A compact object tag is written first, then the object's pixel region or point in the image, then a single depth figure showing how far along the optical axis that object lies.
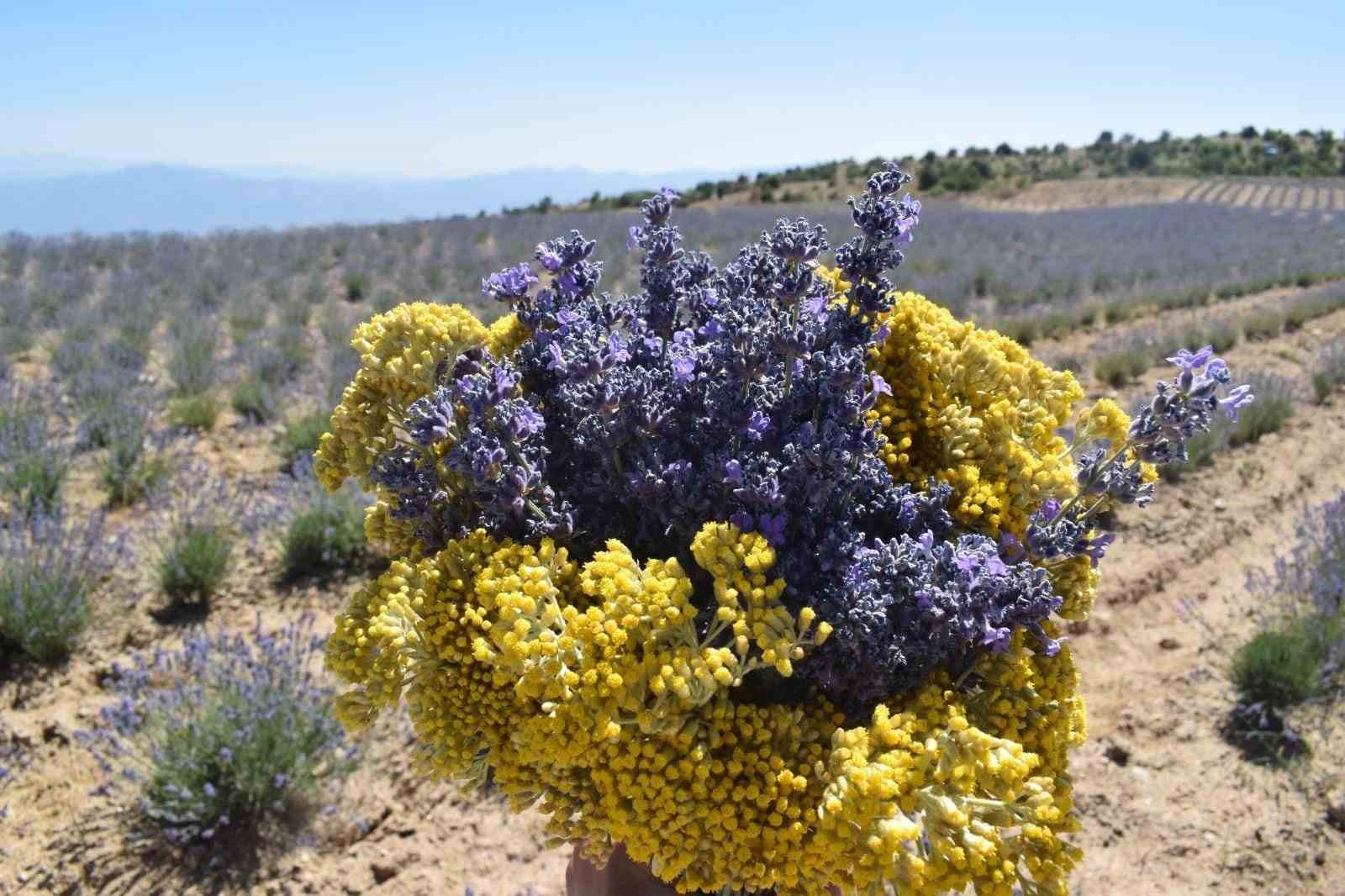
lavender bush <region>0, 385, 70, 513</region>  4.73
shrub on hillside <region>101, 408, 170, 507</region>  5.24
